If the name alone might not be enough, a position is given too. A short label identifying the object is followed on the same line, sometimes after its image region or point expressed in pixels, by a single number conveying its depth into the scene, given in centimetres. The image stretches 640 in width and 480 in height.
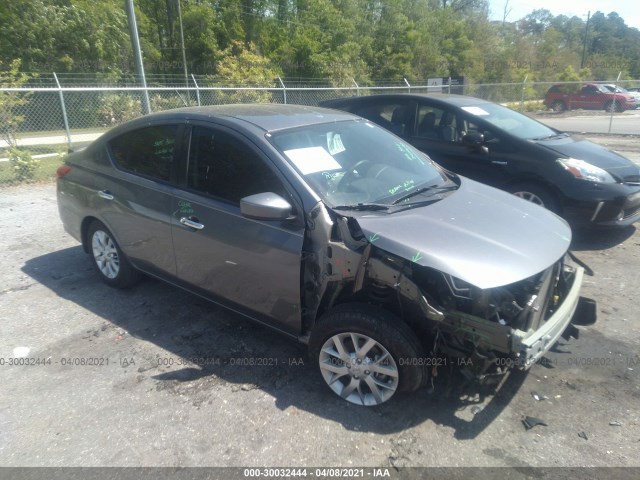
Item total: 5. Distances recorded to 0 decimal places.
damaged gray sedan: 264
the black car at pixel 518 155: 523
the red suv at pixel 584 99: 2512
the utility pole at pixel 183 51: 3109
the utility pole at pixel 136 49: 1138
